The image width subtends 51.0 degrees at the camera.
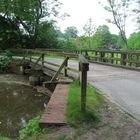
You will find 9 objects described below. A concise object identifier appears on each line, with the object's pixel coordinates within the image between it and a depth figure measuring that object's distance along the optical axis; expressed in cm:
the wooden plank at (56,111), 268
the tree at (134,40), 2348
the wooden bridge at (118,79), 369
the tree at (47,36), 1599
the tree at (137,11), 1622
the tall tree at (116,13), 1710
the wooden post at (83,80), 292
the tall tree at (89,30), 2545
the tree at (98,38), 2658
